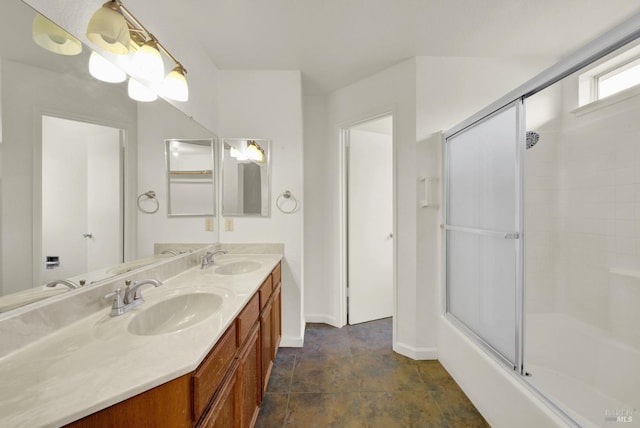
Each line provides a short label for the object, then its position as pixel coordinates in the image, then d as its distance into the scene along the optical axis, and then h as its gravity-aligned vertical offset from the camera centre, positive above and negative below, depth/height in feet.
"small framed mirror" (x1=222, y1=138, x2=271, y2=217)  6.89 +1.06
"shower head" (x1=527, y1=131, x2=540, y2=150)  6.29 +2.02
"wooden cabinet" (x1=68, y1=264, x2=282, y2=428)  1.86 -1.84
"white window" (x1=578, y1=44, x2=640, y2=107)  5.32 +3.26
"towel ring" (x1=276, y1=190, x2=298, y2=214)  7.01 +0.28
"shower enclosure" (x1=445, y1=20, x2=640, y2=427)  4.41 -0.64
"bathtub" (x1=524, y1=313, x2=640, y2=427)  4.53 -3.37
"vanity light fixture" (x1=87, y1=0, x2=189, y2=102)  3.10 +2.49
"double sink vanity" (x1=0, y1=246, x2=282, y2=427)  1.73 -1.33
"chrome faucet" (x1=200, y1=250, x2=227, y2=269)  5.58 -1.12
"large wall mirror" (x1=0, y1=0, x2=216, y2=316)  2.39 +0.55
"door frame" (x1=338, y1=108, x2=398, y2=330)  8.11 +0.03
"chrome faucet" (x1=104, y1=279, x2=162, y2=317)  3.08 -1.17
